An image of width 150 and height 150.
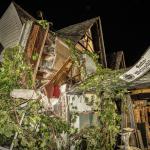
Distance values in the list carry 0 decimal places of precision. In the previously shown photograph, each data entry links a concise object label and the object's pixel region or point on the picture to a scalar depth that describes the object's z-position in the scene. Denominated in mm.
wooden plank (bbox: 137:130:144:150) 6780
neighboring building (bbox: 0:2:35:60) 8121
